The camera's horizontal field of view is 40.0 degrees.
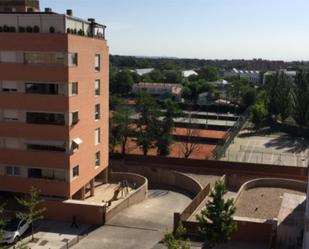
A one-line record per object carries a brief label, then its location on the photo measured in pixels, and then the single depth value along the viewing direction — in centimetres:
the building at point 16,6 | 3255
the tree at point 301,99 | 7481
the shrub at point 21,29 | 2983
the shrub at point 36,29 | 2966
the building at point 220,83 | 15155
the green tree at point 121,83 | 13412
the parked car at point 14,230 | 2564
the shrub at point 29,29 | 2973
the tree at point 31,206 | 2336
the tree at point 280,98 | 8506
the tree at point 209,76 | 18684
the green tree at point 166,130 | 5259
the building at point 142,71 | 18685
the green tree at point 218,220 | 2377
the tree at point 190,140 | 5725
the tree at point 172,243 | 1781
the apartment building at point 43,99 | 2952
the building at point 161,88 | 12594
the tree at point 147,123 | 5197
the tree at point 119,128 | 5022
